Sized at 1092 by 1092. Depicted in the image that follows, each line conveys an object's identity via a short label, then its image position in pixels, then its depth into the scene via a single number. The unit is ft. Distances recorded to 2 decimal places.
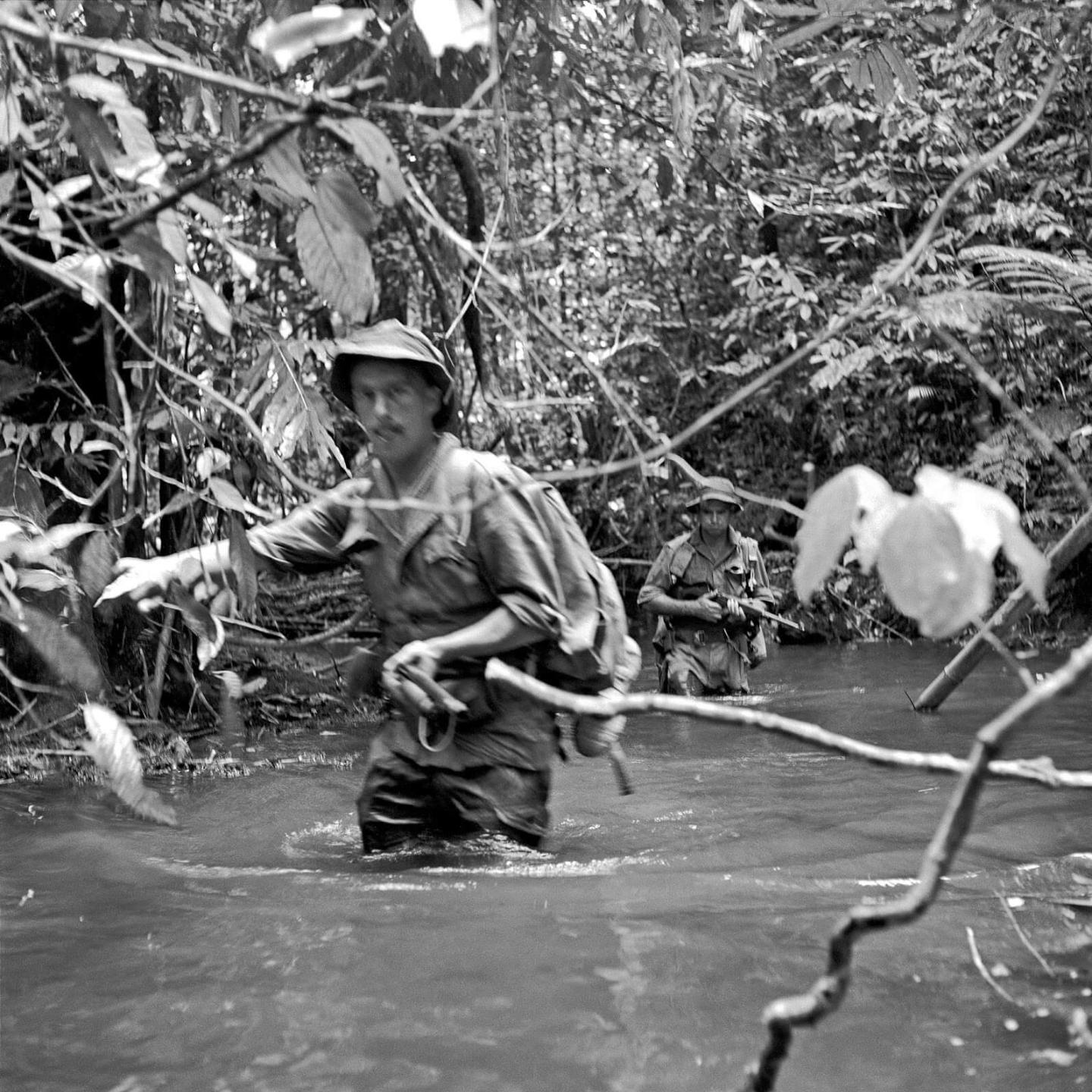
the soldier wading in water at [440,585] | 13.38
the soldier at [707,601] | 33.30
